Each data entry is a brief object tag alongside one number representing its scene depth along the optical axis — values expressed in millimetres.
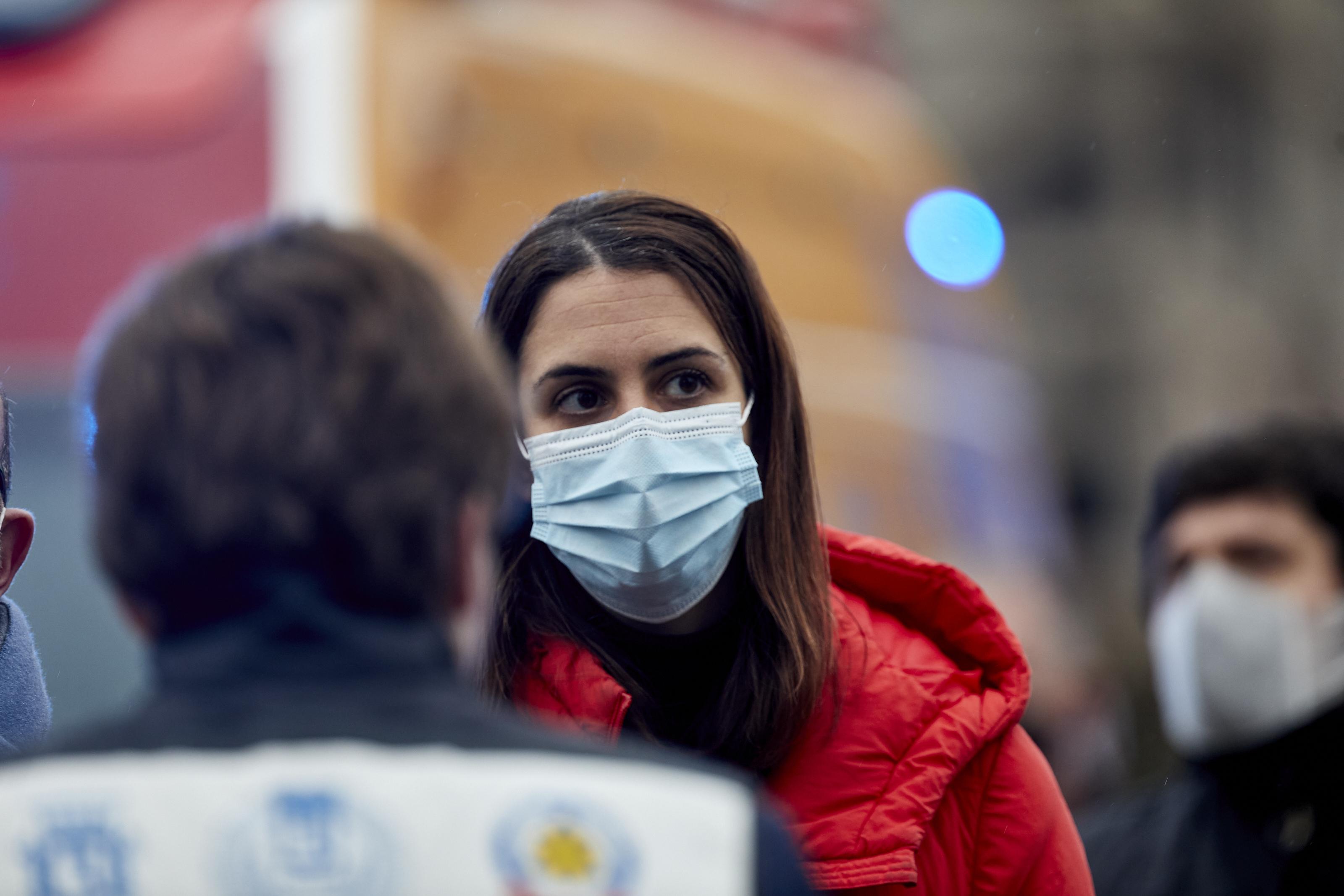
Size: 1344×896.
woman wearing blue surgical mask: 4379
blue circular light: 18062
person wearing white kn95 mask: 6816
